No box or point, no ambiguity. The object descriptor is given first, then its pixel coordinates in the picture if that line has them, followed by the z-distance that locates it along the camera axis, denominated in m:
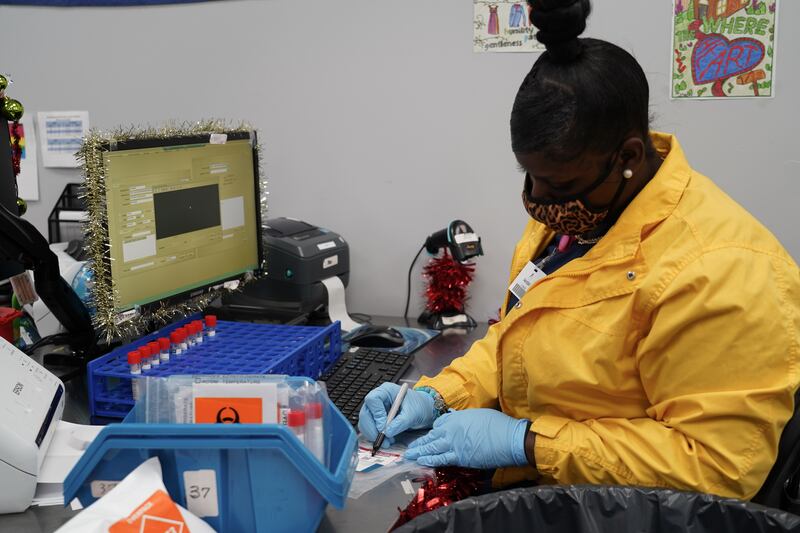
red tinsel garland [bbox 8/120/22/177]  1.66
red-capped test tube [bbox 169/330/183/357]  1.45
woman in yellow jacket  0.98
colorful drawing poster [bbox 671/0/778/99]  1.87
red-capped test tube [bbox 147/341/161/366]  1.37
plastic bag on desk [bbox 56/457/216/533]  0.74
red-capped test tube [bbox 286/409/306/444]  0.88
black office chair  1.05
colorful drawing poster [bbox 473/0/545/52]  1.99
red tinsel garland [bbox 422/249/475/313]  2.06
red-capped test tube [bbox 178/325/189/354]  1.47
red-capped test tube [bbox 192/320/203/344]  1.52
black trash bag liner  0.87
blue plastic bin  0.82
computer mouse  1.84
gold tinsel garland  1.37
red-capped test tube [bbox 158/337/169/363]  1.39
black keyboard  1.42
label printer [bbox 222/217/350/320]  1.94
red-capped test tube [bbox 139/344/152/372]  1.34
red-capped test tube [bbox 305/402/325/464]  0.89
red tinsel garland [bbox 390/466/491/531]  1.04
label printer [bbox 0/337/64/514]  1.01
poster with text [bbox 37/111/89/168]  2.44
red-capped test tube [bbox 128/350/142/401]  1.30
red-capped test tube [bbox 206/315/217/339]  1.55
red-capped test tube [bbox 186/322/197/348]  1.49
